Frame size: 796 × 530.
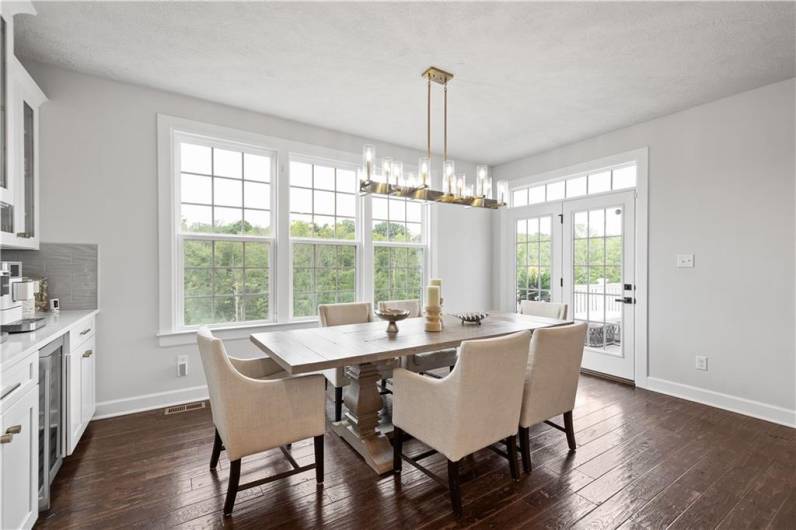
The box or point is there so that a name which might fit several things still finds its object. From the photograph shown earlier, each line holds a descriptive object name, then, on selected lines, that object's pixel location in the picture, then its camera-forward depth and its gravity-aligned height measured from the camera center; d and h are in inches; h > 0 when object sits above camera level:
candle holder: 103.6 -14.9
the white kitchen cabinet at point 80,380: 88.9 -30.6
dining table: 78.4 -19.2
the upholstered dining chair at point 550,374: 88.0 -27.0
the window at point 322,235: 156.9 +12.5
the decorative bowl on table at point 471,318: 117.4 -17.2
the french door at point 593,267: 158.6 -1.2
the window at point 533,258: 191.0 +3.2
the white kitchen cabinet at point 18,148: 83.5 +28.8
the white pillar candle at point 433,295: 103.5 -8.7
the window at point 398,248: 178.9 +7.6
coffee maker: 72.9 -7.6
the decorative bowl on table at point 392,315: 99.0 -13.6
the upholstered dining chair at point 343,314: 129.0 -17.9
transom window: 161.2 +37.6
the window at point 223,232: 135.4 +11.9
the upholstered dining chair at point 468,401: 71.2 -28.1
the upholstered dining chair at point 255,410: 71.5 -29.7
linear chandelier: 97.3 +23.1
